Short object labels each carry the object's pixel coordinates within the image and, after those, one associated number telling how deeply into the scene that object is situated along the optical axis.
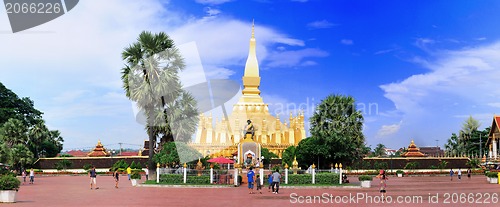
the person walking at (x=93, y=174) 32.41
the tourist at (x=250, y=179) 29.58
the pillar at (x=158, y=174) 34.97
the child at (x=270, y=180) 30.36
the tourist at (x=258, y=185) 28.67
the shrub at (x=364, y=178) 34.84
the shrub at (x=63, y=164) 61.91
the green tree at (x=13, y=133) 54.85
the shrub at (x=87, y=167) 61.86
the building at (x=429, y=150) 134.18
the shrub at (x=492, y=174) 39.59
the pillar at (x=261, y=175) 33.03
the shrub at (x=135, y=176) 35.28
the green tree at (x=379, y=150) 115.69
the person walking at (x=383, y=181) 25.42
